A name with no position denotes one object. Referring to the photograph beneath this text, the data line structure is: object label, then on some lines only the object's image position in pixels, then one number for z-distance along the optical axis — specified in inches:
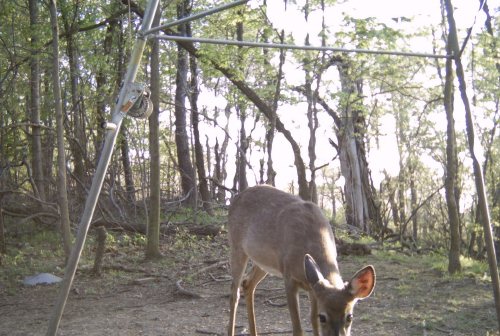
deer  207.9
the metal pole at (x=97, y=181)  192.7
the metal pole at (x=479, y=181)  207.0
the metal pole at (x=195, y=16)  194.5
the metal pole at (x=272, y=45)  200.8
